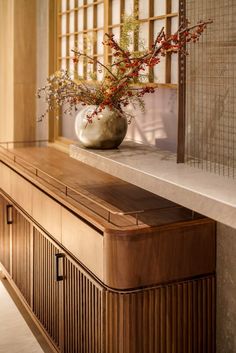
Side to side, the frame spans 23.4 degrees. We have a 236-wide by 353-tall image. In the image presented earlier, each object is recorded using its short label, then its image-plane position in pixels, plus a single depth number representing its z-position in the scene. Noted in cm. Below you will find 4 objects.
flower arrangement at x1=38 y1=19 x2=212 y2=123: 213
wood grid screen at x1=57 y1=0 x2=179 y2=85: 272
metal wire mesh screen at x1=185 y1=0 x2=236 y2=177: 207
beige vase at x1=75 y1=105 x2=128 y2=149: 252
